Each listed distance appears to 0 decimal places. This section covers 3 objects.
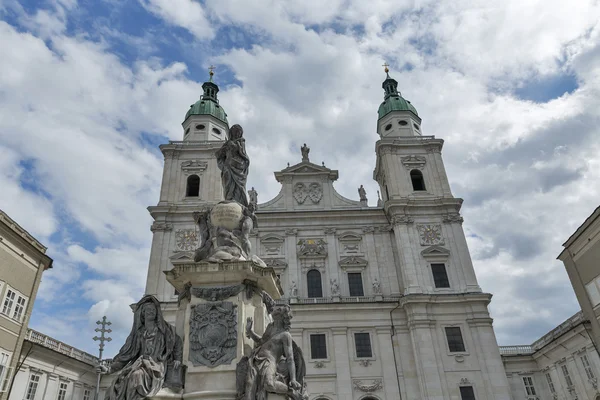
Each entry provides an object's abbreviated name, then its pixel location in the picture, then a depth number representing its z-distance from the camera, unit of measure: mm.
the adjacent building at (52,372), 21375
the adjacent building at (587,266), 22141
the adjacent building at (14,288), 19375
